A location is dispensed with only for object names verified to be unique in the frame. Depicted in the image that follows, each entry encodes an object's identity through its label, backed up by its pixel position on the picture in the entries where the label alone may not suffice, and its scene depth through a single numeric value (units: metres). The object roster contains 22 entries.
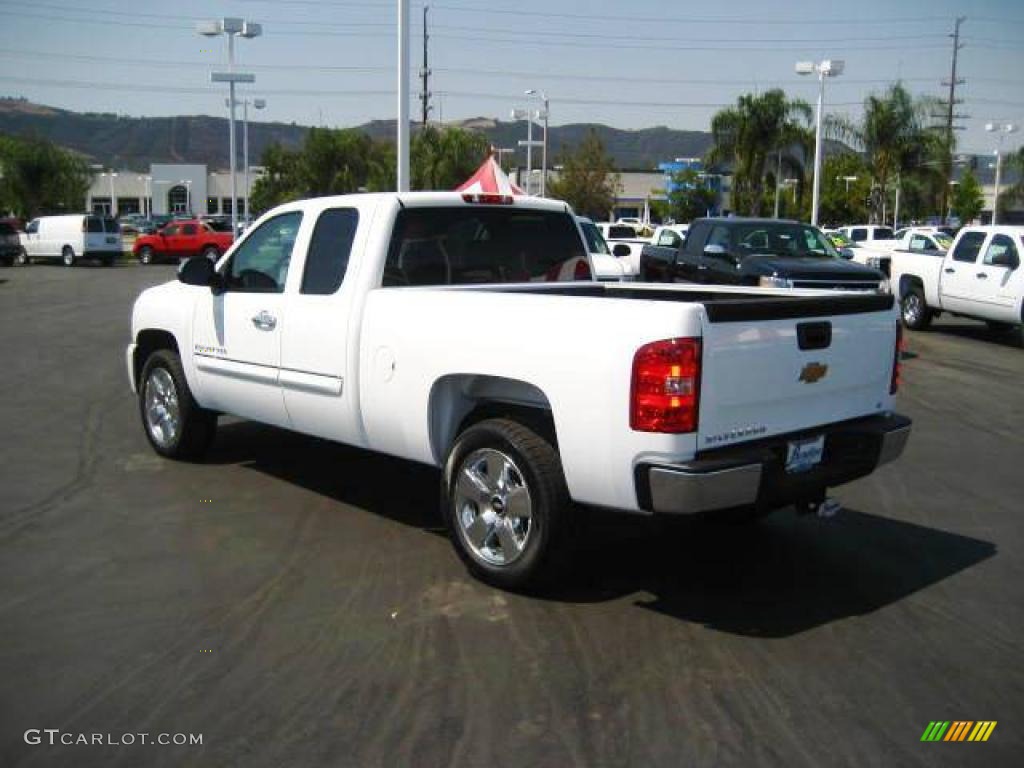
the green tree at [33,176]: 63.25
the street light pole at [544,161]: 48.51
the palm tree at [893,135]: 46.03
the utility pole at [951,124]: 54.19
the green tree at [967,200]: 76.38
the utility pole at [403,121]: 18.22
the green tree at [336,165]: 58.78
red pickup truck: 43.59
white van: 40.19
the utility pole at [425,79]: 62.99
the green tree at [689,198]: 68.94
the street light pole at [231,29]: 33.15
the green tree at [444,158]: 53.78
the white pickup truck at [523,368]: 4.39
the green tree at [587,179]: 65.88
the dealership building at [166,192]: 127.50
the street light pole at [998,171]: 55.45
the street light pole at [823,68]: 29.12
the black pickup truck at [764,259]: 13.06
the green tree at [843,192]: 69.62
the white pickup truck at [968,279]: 15.69
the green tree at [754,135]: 45.38
